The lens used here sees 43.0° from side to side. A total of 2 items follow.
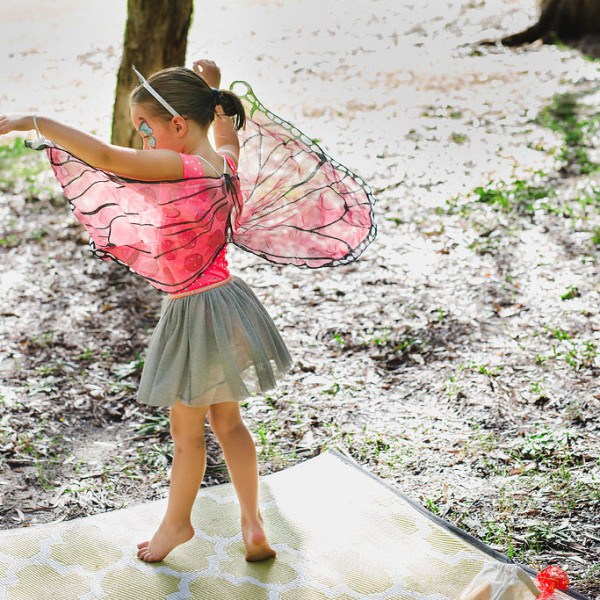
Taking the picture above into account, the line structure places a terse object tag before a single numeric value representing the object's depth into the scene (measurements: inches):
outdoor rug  94.6
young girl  84.4
